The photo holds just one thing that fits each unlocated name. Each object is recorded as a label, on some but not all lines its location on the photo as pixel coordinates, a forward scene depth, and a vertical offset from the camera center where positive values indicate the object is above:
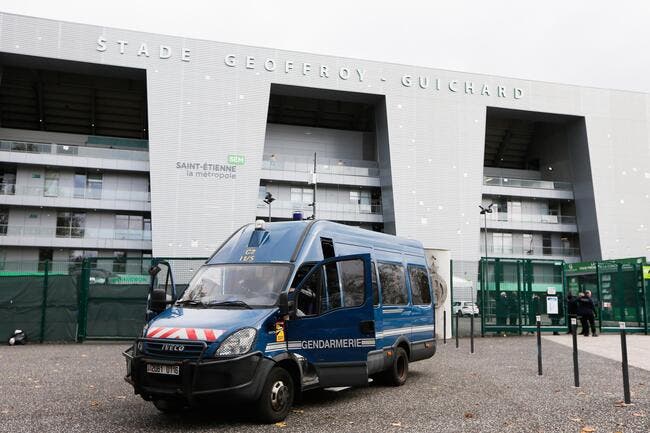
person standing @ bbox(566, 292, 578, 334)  20.36 -0.59
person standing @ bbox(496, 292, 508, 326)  19.92 -0.75
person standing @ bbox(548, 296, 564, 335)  20.58 -0.95
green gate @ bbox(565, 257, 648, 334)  21.77 -0.06
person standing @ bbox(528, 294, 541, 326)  20.19 -0.72
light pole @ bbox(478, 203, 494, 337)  19.71 -0.06
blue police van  6.45 -0.46
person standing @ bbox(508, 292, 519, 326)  20.02 -0.78
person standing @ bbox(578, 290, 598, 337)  19.83 -0.77
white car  19.28 -0.66
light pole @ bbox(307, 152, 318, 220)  49.53 +9.32
